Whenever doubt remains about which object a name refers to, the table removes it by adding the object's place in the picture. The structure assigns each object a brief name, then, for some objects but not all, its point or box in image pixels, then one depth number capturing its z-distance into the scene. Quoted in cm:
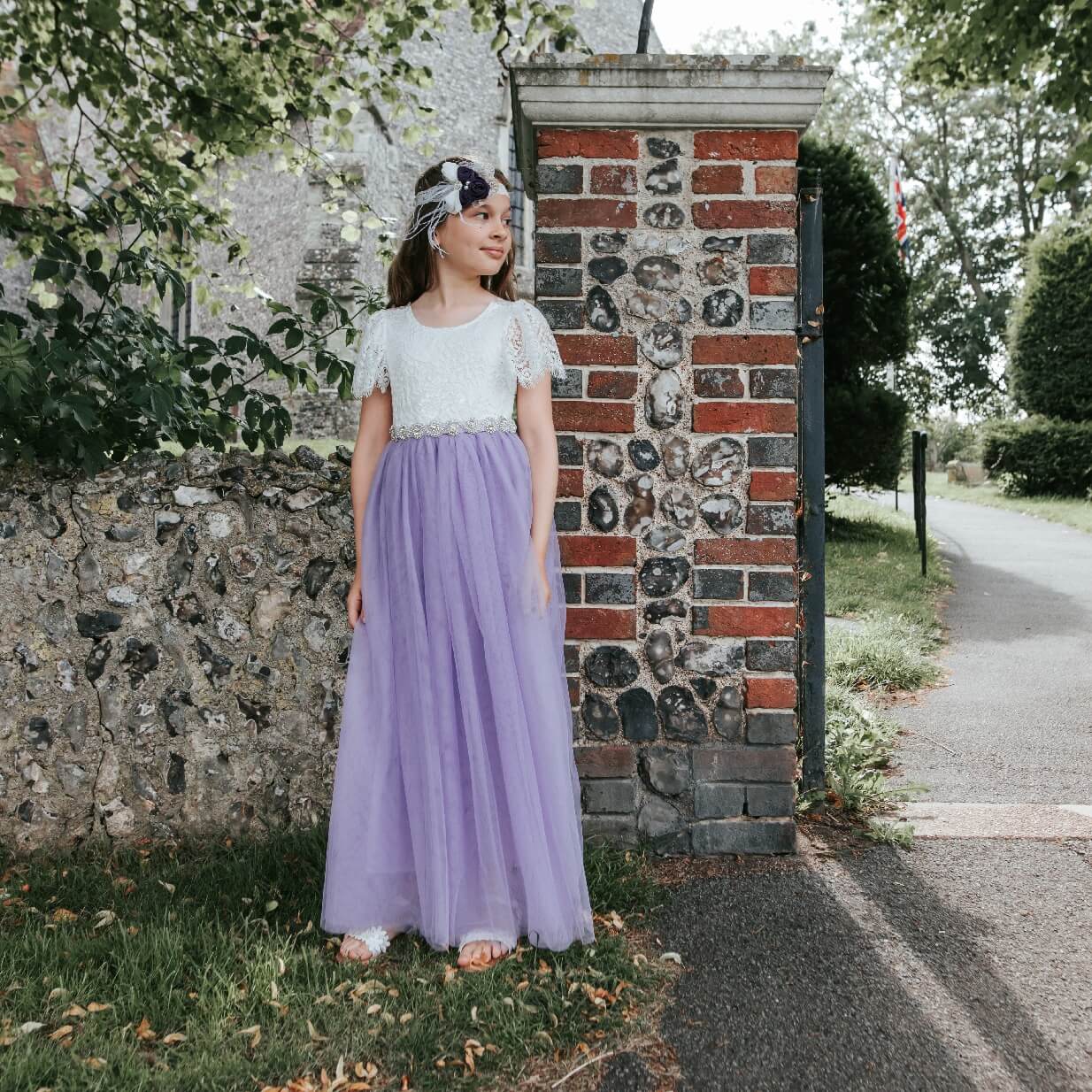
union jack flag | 1634
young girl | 246
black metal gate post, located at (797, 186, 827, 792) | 315
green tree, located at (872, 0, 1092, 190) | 540
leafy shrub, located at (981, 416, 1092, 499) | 1794
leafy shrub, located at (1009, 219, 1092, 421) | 1864
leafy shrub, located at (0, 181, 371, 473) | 299
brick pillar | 292
